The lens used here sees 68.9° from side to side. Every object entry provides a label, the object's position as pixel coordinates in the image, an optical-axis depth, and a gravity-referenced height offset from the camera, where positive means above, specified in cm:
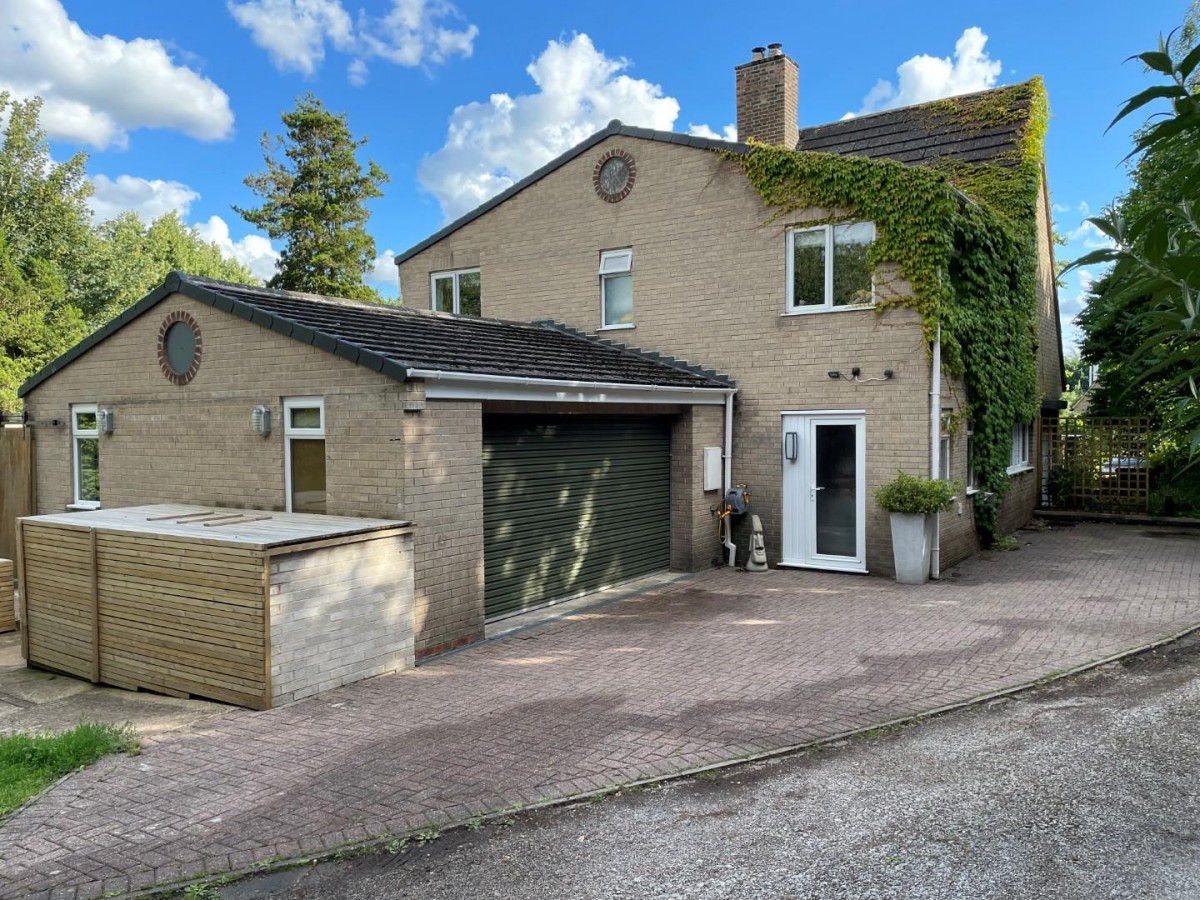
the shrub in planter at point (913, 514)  1173 -110
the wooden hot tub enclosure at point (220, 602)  736 -146
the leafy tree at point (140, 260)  3550 +1035
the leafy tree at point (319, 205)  3881 +1059
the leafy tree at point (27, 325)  2531 +363
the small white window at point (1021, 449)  1750 -35
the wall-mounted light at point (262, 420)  970 +24
